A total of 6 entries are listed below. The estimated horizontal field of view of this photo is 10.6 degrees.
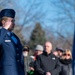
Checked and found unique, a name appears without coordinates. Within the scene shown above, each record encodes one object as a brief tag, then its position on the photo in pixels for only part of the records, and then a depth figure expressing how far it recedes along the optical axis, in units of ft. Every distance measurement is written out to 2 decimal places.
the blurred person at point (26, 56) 36.82
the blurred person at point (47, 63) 31.58
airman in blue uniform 20.03
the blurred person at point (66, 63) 34.19
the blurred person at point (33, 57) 34.76
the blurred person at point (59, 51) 41.08
